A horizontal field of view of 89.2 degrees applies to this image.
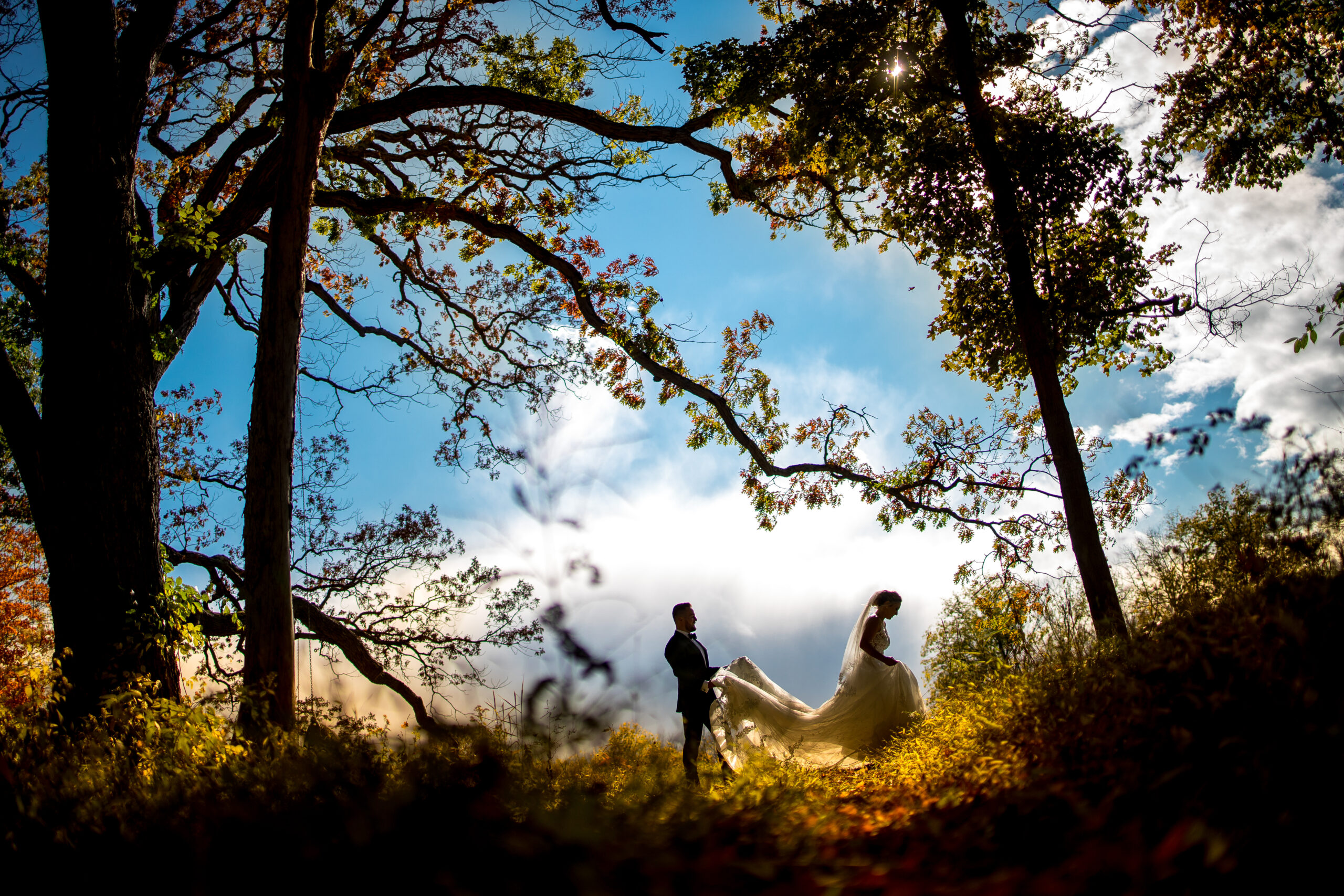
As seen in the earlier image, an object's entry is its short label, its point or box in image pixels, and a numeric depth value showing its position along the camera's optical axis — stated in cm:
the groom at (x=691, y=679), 735
